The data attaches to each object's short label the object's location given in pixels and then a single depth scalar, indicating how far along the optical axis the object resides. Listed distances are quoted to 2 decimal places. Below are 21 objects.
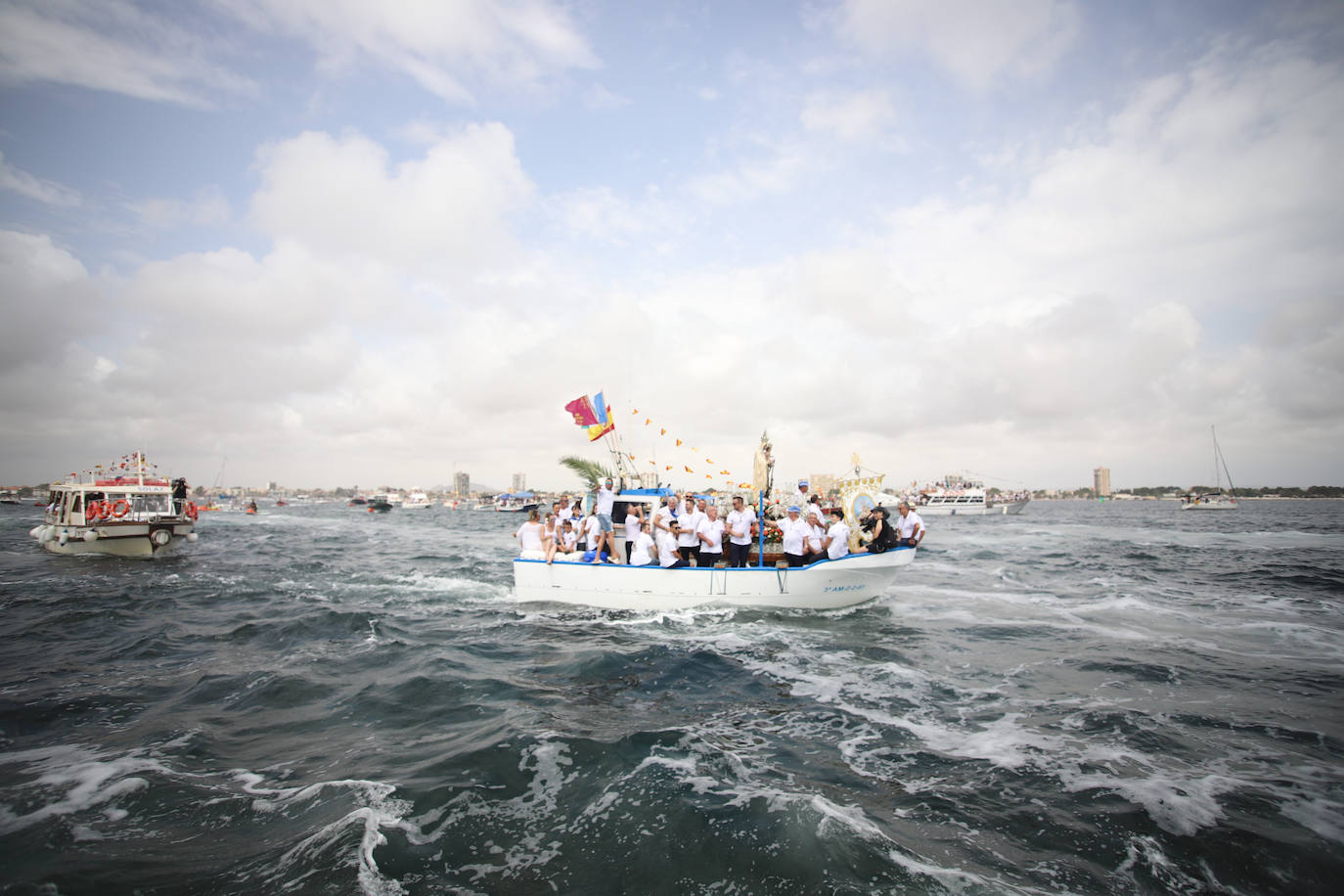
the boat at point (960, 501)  95.00
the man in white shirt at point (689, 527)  12.97
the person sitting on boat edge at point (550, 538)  13.57
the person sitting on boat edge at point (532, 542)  14.20
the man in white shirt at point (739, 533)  12.86
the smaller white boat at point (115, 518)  23.77
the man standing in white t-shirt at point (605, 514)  14.04
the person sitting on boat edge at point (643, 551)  13.31
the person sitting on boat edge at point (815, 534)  12.92
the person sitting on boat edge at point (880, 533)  12.68
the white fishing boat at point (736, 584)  12.84
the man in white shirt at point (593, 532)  13.97
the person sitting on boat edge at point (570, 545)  14.10
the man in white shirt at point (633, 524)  13.93
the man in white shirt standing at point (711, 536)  12.67
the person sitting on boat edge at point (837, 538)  12.77
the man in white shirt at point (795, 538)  12.53
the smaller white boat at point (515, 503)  113.75
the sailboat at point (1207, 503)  104.06
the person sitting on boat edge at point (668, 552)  12.92
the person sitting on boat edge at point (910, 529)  13.12
